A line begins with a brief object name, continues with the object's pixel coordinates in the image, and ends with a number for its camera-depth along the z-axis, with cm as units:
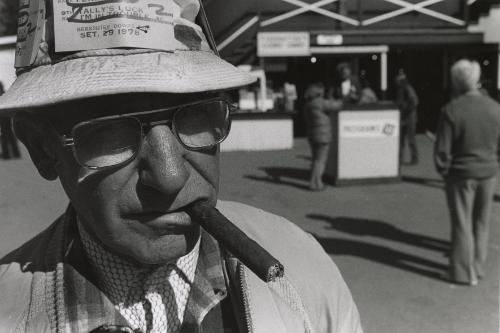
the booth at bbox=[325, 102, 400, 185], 872
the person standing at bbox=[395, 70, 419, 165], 1047
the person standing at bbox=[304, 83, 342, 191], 843
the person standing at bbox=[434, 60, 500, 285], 480
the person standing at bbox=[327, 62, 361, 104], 930
